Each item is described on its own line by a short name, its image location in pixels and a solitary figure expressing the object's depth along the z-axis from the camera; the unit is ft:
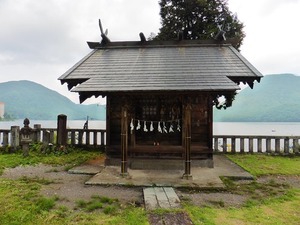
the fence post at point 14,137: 38.75
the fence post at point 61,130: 39.24
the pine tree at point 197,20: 47.07
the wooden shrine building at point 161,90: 25.02
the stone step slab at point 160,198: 17.83
